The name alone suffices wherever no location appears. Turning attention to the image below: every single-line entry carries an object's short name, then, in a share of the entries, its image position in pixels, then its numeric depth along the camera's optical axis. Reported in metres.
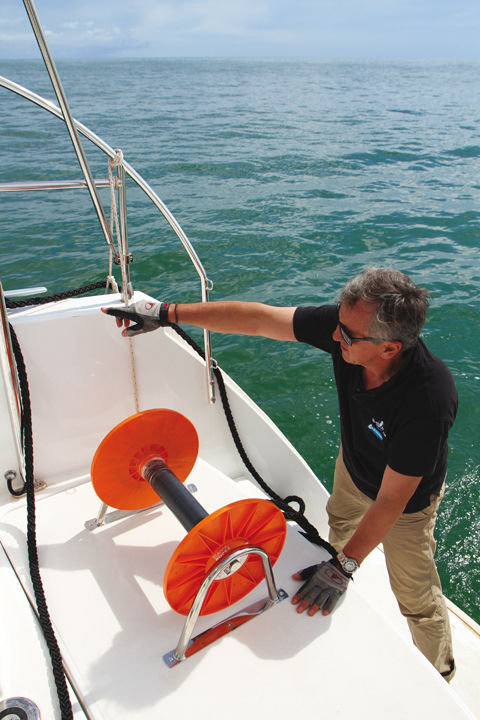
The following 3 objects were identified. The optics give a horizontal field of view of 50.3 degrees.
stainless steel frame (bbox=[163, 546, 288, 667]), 1.45
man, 1.69
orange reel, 1.48
